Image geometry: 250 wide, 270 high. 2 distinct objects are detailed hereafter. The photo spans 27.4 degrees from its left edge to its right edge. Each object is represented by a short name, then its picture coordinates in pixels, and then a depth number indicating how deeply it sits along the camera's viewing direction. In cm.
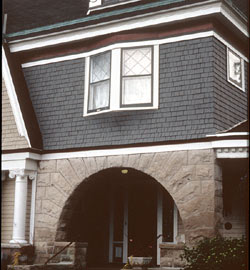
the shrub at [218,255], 981
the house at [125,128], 1180
